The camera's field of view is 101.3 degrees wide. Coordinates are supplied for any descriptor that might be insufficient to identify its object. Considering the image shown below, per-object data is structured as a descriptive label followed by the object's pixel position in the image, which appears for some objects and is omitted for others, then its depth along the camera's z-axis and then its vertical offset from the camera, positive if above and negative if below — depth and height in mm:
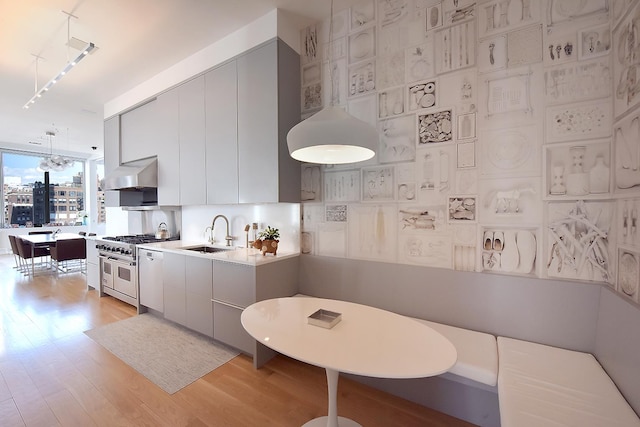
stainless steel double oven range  3398 -758
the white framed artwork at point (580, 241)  1526 -203
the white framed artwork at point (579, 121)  1518 +522
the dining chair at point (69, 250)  4769 -717
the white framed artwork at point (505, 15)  1698 +1298
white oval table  1052 -623
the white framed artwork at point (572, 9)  1525 +1191
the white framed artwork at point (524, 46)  1684 +1062
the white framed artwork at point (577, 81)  1521 +761
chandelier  5750 +1073
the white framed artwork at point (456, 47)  1887 +1194
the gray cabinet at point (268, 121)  2402 +848
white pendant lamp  1350 +410
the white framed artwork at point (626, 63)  1287 +755
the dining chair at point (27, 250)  4977 -742
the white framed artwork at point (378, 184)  2232 +220
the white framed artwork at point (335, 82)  2461 +1214
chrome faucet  3194 -237
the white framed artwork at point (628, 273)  1268 -338
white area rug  2109 -1310
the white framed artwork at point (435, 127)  1970 +631
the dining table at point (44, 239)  4848 -536
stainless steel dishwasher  3057 -823
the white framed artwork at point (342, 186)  2405 +221
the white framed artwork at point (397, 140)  2136 +578
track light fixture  2367 +1450
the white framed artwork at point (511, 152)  1702 +379
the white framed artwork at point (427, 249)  1998 -324
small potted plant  2488 -310
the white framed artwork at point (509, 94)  1718 +769
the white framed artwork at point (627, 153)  1271 +278
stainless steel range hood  3455 +480
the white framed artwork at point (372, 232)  2236 -206
